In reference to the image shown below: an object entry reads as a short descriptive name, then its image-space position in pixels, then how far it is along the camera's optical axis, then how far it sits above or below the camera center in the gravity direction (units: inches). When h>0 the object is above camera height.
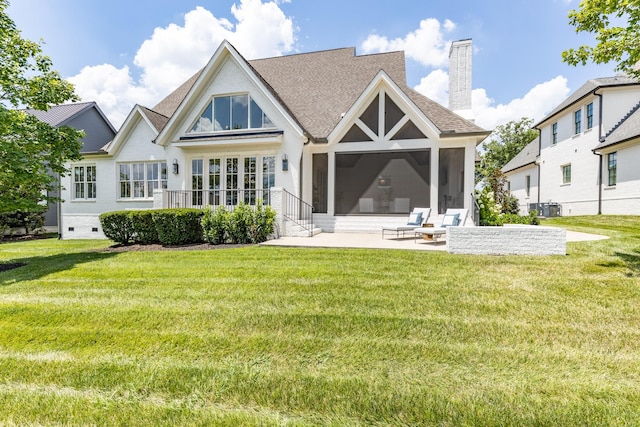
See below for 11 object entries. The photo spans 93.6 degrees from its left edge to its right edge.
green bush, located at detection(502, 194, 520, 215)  808.4 +6.0
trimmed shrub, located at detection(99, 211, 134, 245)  415.8 -28.5
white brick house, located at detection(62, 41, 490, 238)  469.4 +97.1
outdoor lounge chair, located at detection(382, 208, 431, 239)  444.8 -16.8
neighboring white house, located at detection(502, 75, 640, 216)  620.1 +135.7
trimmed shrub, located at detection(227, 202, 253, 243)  390.6 -23.5
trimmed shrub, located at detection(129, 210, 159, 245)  408.2 -26.5
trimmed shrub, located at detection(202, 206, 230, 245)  393.5 -26.3
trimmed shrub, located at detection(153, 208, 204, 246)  396.5 -25.5
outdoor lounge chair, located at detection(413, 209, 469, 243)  365.4 -20.6
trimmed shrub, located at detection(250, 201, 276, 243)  391.5 -22.4
